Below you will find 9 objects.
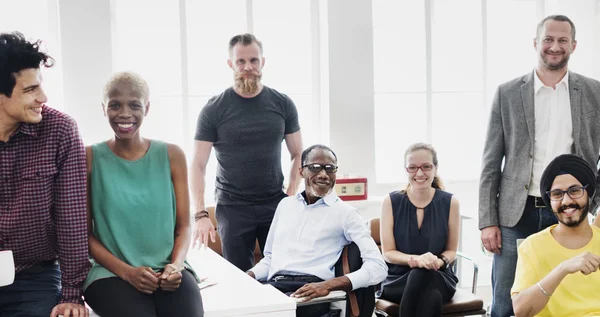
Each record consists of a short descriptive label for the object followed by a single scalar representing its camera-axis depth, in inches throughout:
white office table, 81.2
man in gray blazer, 116.3
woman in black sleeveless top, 126.8
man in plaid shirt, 79.5
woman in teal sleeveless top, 82.8
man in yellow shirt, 89.9
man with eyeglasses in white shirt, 110.0
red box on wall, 179.5
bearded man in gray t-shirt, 134.8
